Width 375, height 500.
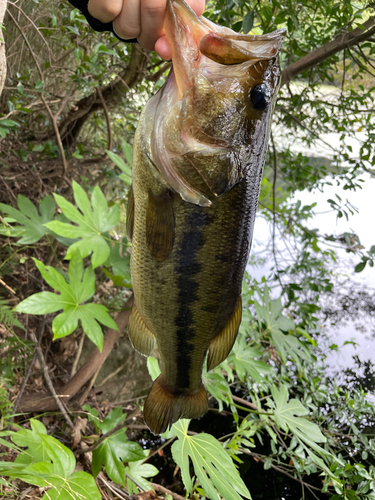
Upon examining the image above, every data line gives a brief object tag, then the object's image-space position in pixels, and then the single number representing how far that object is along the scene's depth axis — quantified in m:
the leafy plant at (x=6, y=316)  0.61
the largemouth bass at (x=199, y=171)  0.32
